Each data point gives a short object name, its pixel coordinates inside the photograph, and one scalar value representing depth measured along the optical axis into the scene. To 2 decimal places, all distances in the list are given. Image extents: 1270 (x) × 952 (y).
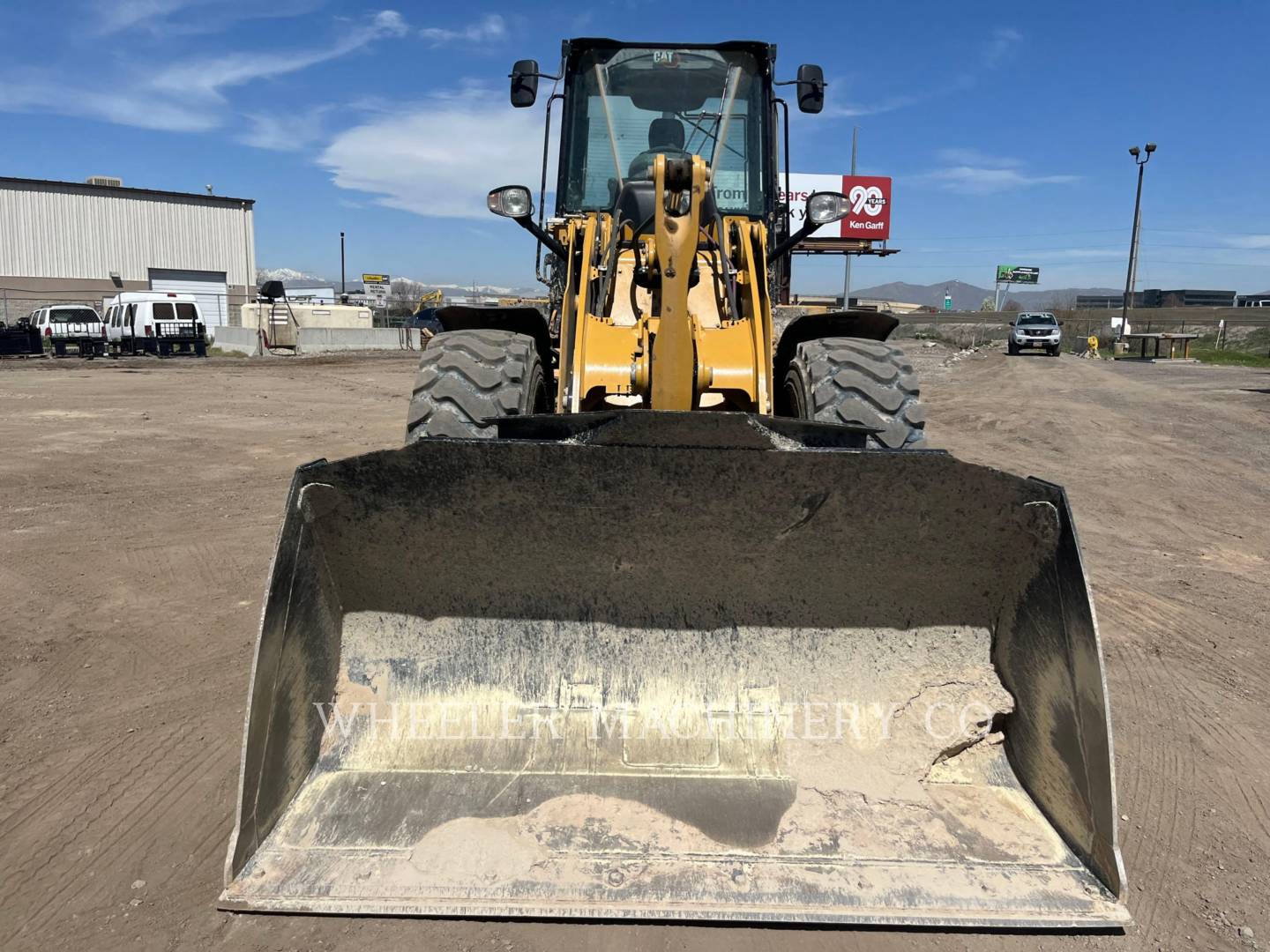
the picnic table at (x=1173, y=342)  34.56
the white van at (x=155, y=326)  29.78
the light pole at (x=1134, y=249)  37.81
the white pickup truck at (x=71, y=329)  28.95
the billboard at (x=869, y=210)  53.72
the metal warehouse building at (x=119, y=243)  46.41
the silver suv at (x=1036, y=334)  35.34
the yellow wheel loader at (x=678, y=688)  2.41
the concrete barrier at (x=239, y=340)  32.06
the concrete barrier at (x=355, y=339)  34.59
